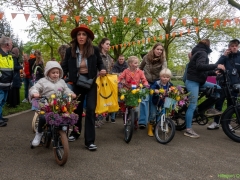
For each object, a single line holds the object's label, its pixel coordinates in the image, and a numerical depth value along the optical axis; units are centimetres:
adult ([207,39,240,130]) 559
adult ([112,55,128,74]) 724
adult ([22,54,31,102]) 949
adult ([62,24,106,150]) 409
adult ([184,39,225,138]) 495
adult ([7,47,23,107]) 821
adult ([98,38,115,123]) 594
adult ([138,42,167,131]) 538
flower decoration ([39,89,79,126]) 343
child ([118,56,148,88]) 516
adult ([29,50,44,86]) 789
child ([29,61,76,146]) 384
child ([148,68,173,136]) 493
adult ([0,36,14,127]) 559
